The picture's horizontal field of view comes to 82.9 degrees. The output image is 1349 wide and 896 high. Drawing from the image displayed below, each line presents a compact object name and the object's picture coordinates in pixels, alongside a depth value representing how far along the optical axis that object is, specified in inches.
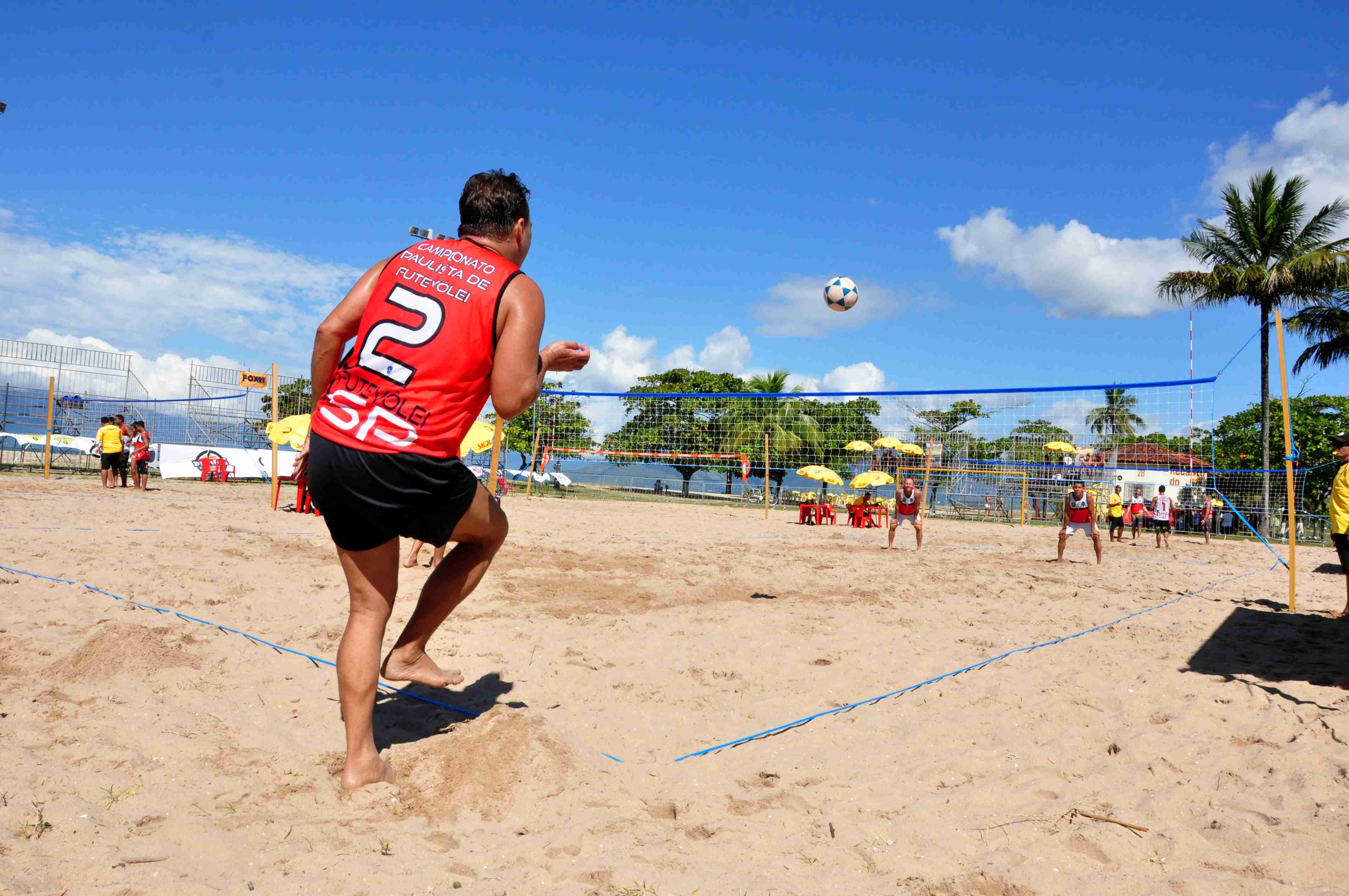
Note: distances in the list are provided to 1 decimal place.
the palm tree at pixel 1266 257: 752.3
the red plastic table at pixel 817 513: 624.7
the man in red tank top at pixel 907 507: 390.0
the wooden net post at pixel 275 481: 421.7
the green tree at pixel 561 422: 791.7
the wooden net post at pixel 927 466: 614.2
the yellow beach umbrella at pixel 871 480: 645.9
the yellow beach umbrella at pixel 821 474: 690.8
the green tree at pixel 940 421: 633.0
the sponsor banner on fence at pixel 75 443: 820.6
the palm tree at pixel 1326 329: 828.0
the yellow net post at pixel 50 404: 587.8
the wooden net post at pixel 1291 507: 212.7
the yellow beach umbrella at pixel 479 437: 400.3
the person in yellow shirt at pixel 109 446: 507.2
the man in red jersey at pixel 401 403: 73.5
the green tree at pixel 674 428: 1246.3
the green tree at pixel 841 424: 758.5
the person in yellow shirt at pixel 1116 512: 550.9
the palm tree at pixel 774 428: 1211.2
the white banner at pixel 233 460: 743.7
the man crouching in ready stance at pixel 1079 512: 370.3
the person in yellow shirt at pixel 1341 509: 230.8
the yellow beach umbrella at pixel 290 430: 376.5
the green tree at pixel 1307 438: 1011.3
